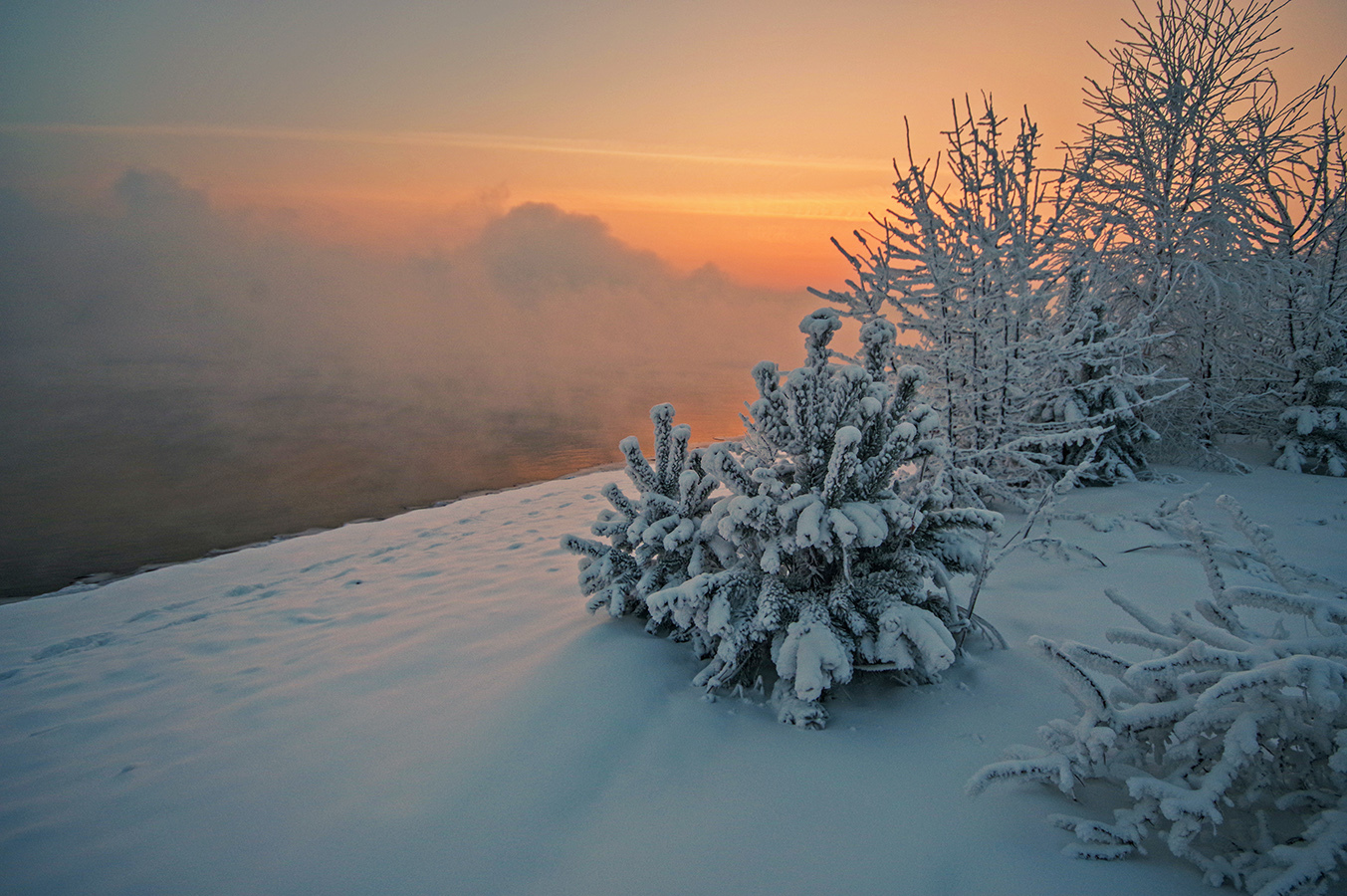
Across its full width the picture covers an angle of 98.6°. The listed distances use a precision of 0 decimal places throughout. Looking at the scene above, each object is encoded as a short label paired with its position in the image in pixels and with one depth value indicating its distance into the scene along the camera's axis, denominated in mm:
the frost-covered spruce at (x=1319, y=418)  6562
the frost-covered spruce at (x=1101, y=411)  6055
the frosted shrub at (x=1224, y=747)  1389
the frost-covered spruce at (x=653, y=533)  3057
